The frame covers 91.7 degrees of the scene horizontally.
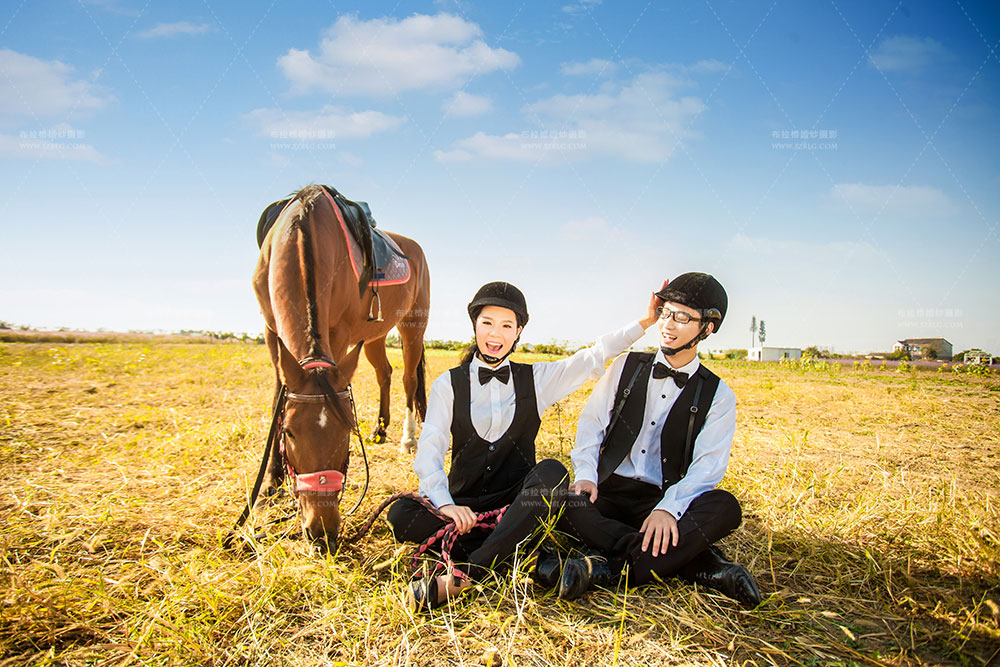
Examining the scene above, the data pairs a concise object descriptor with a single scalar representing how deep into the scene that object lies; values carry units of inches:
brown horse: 97.0
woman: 98.7
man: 89.5
